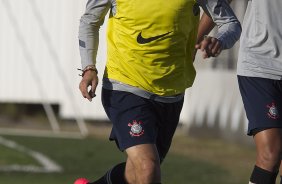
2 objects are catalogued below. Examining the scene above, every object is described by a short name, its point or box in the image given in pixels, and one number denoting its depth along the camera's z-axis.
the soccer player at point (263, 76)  16.98
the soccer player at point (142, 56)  16.08
